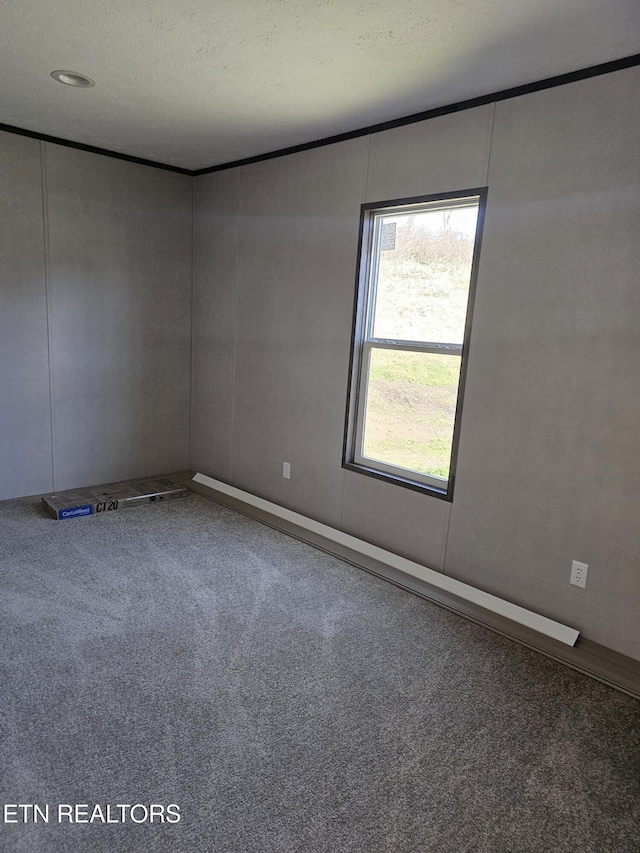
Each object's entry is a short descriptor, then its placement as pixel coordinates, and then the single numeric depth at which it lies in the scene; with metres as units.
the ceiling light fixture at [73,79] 2.84
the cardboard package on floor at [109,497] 3.99
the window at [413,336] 3.17
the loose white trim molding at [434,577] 2.75
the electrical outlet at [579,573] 2.69
